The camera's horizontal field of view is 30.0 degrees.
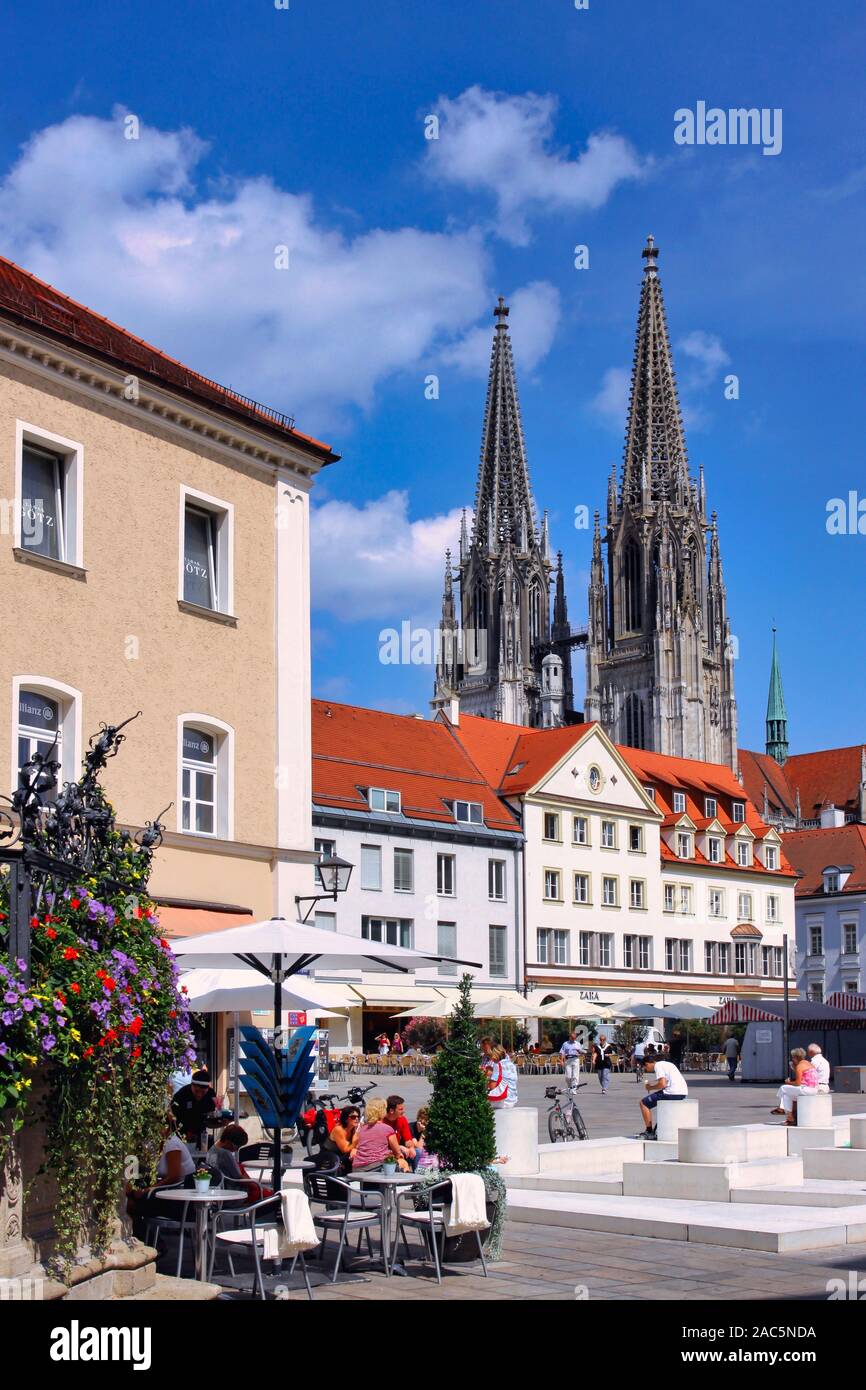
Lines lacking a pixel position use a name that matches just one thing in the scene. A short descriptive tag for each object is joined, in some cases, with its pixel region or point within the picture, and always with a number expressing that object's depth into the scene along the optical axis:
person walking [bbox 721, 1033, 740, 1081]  48.88
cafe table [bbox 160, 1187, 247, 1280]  10.73
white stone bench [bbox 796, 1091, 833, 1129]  22.23
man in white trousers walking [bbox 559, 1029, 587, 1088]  39.94
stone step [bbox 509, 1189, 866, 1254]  13.45
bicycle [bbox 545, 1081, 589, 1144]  22.69
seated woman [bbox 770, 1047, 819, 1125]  23.00
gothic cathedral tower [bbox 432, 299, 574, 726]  133.00
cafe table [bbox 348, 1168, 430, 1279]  12.14
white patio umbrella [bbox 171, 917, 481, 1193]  14.25
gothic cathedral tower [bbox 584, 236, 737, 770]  123.25
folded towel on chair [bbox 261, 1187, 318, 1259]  10.95
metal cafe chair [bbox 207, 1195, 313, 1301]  10.70
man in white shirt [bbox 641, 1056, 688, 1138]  21.55
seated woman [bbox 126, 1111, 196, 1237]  11.54
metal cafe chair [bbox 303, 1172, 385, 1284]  12.22
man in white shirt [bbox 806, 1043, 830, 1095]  23.41
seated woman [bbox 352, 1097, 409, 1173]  13.80
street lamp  20.31
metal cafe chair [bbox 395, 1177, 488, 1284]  11.88
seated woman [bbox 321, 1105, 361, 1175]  14.21
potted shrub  12.41
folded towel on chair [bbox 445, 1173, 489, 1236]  11.89
